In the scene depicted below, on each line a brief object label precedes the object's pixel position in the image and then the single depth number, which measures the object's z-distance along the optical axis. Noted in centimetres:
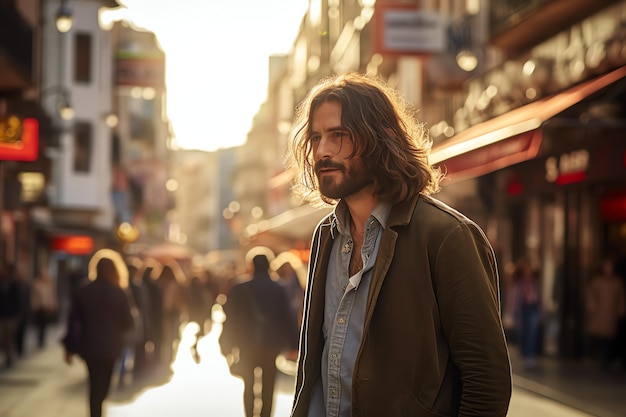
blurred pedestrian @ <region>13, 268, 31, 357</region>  2080
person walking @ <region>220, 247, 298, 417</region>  1138
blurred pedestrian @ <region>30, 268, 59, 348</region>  2534
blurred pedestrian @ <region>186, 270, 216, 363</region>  2703
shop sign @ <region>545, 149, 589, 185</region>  2098
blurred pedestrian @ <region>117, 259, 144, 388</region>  1750
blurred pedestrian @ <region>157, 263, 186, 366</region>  2253
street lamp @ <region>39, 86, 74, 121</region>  2977
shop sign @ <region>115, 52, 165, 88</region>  4406
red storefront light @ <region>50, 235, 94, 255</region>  4269
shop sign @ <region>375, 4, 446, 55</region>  2731
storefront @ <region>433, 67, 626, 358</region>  1791
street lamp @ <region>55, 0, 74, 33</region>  2457
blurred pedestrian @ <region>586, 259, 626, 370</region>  1955
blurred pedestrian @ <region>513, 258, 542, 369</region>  1947
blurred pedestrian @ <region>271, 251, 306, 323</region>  1681
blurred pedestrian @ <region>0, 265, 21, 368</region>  2034
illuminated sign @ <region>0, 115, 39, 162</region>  2162
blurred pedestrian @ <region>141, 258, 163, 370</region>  1928
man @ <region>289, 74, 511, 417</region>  317
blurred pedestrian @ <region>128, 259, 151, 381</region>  1762
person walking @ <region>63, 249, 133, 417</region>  1074
